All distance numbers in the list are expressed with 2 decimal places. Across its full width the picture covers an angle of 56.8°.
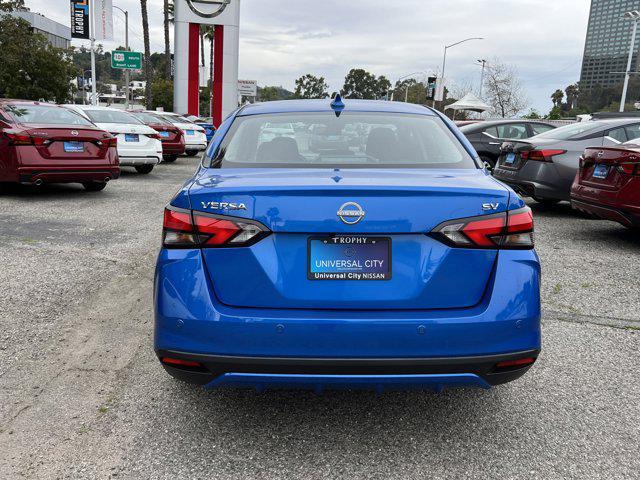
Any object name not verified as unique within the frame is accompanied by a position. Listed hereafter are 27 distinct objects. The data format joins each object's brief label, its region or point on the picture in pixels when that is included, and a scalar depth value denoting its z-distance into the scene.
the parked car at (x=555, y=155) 8.96
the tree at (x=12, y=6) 21.97
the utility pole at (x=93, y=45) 26.25
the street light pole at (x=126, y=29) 52.39
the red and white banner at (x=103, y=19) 26.61
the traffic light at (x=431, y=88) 42.04
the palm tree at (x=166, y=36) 46.36
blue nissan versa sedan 2.46
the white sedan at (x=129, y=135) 13.27
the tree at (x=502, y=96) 53.50
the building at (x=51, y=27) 106.07
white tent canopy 35.34
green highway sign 30.95
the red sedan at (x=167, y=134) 17.22
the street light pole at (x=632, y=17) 38.00
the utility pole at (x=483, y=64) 55.93
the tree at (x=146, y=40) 38.94
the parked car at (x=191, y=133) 20.38
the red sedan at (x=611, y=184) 6.60
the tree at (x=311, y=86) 138.25
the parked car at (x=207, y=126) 25.25
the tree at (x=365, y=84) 138.62
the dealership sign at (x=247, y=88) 62.53
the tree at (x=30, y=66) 23.66
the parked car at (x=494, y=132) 13.21
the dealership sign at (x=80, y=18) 25.95
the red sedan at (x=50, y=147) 9.03
